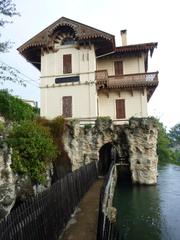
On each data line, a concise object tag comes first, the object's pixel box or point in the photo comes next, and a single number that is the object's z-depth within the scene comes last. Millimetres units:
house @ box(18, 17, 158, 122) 22062
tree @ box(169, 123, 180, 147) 92875
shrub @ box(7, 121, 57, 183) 12594
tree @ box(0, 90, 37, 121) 17391
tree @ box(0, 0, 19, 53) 9861
